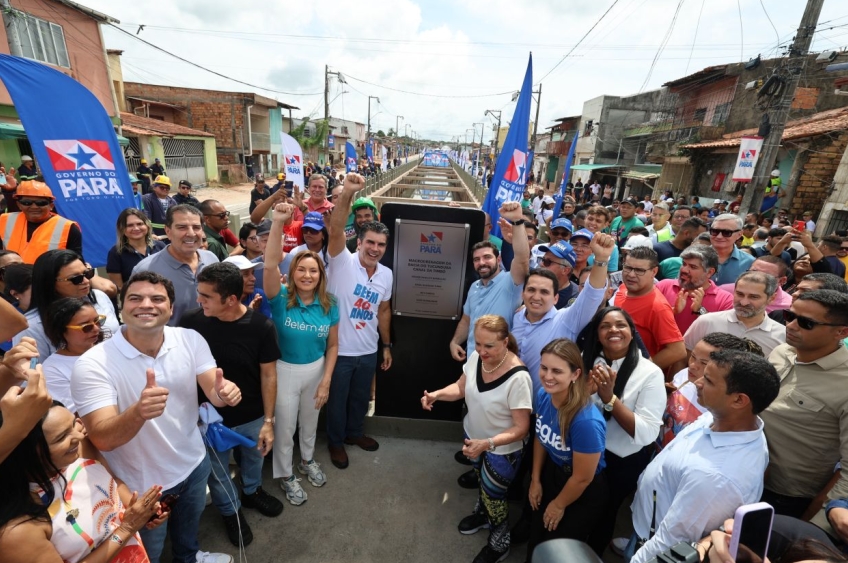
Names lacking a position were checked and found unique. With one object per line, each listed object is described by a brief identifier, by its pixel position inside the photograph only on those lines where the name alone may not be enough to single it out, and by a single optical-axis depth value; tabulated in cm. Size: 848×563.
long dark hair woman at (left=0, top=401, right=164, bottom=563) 128
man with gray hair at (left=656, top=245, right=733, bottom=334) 321
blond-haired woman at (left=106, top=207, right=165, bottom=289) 362
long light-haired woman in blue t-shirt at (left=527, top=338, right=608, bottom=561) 204
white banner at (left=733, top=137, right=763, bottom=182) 862
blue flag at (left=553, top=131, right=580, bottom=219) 802
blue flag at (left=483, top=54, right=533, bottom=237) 535
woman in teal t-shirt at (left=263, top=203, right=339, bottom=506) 277
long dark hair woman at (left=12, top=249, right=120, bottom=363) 222
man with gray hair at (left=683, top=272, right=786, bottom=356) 262
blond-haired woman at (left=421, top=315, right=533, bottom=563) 237
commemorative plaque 341
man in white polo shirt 173
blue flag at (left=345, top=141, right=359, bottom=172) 1394
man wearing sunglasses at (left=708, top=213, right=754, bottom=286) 398
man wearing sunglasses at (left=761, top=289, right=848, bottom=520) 192
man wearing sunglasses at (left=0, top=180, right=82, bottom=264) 341
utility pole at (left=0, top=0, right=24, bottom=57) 733
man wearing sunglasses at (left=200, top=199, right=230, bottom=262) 456
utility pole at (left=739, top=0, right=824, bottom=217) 746
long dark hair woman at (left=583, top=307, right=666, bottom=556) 213
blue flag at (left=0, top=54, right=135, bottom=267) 385
